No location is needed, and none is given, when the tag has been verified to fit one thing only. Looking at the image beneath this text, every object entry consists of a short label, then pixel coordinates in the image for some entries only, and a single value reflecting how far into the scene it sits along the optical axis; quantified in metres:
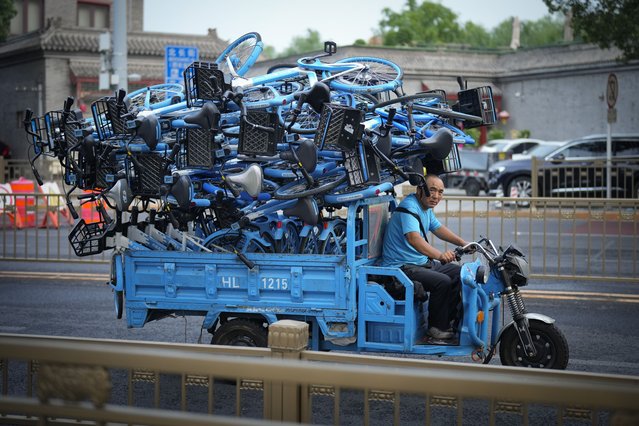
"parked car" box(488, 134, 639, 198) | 21.88
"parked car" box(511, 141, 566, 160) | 29.94
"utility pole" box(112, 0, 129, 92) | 21.80
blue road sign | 25.73
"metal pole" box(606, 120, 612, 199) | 21.59
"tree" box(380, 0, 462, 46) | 75.38
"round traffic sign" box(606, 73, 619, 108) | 23.59
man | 8.11
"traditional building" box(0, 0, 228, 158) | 43.41
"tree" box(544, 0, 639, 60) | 25.27
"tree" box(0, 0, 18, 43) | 39.84
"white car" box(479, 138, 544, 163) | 36.24
